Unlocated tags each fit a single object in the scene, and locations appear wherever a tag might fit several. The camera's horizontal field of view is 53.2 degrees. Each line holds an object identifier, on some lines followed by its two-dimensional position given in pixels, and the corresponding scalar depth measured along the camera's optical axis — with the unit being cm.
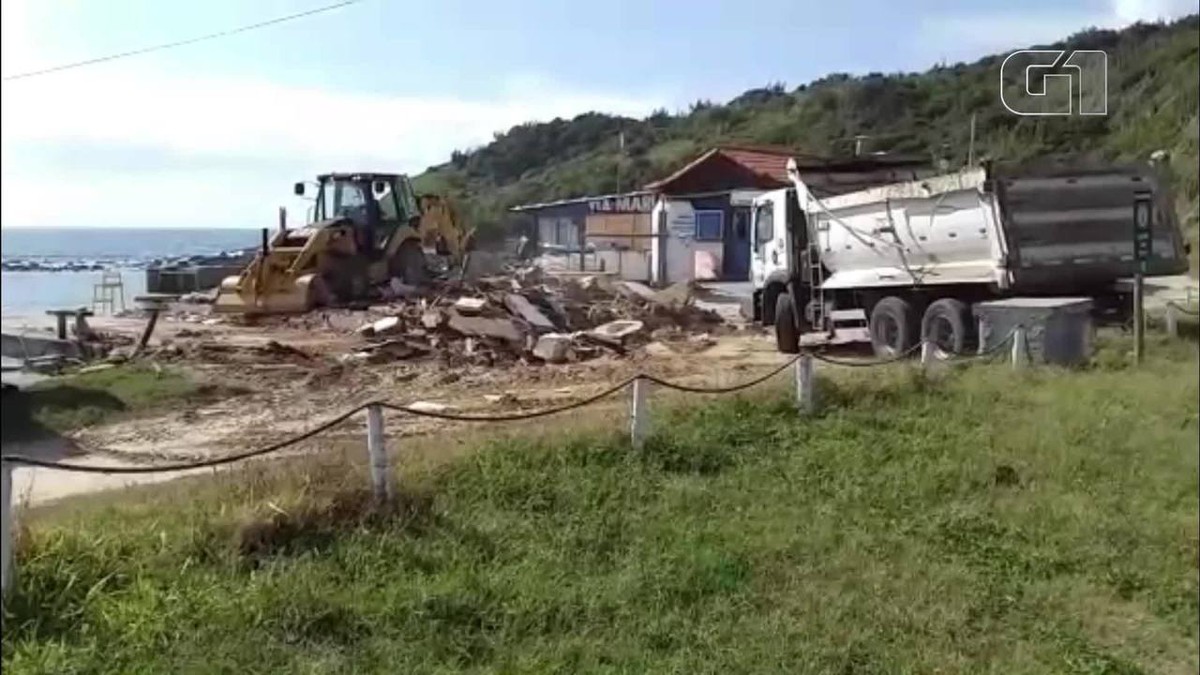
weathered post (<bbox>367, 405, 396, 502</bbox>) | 579
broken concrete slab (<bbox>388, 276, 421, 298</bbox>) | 1656
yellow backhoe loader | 1566
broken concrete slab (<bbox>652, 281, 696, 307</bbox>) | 1634
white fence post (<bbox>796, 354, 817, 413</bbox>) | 819
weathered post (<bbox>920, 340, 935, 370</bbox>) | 911
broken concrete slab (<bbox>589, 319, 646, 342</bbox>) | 1497
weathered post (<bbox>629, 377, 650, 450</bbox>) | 700
